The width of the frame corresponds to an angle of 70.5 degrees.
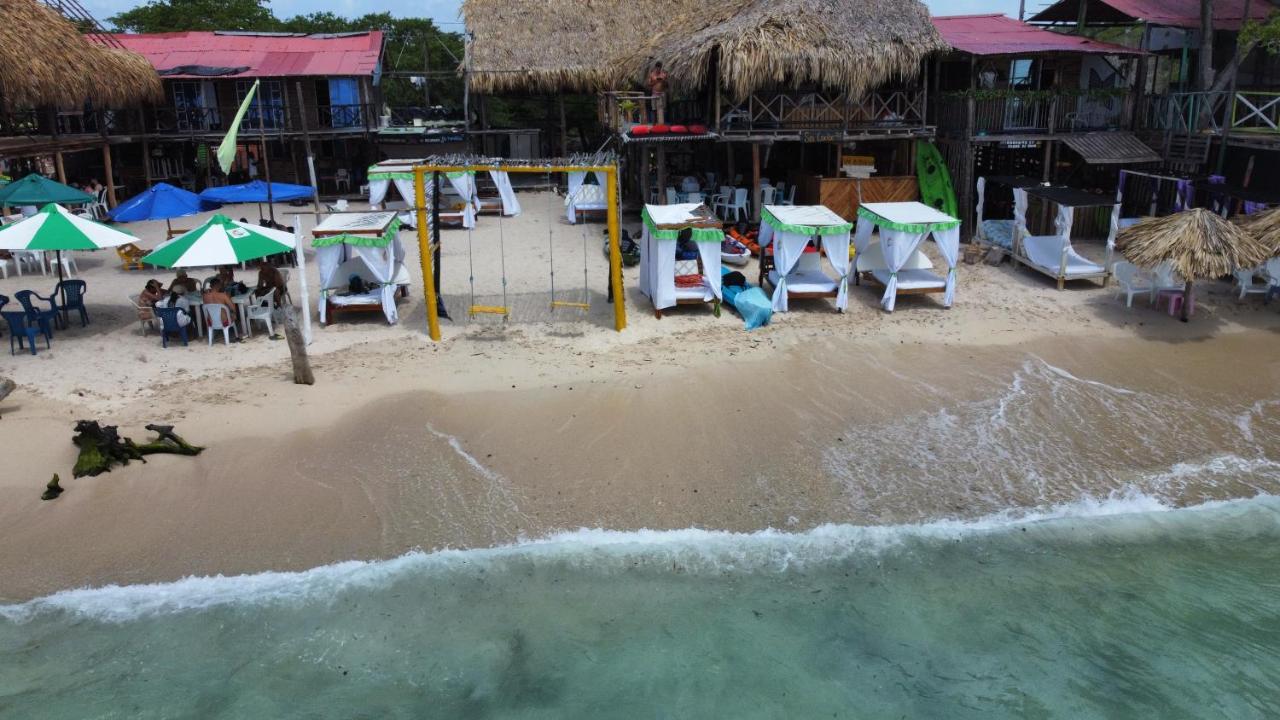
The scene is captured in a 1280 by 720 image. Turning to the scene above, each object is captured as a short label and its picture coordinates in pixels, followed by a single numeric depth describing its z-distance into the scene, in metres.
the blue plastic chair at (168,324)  11.66
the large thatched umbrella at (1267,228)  12.40
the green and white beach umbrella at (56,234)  11.30
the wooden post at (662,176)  17.39
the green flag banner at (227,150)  10.88
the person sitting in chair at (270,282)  12.54
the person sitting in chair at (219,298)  11.82
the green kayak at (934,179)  17.61
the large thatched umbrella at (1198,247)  11.99
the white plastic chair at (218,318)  11.84
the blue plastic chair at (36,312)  11.56
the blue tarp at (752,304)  12.72
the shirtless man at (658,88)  17.66
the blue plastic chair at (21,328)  11.40
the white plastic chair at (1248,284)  13.46
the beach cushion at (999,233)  16.44
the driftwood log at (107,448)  8.75
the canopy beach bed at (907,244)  13.27
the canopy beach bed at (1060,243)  14.22
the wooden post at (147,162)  23.02
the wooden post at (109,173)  20.92
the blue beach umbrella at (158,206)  14.51
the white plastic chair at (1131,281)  13.46
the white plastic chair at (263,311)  12.16
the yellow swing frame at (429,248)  11.64
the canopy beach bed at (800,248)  12.99
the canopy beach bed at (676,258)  12.59
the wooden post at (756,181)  16.89
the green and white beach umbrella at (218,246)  11.36
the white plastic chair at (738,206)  18.22
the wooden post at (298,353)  10.44
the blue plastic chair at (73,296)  12.46
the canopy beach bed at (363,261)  12.27
